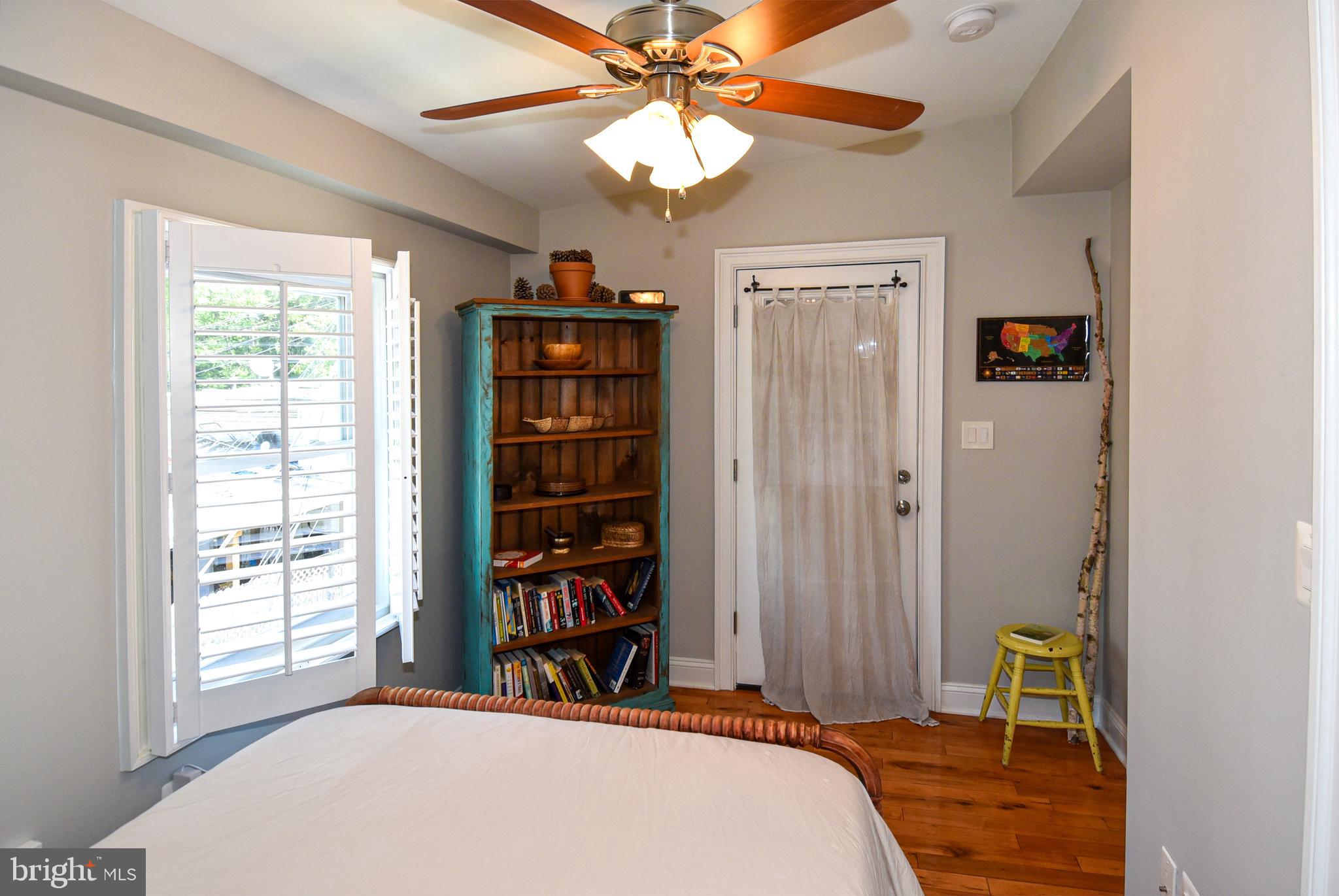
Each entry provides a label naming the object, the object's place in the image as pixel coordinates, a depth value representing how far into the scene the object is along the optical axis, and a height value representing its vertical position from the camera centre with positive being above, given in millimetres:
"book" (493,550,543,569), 3080 -559
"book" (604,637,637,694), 3309 -1084
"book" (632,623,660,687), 3396 -1081
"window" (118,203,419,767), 1829 -130
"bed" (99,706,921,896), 1217 -736
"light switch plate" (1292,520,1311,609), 1112 -211
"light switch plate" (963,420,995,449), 3283 -29
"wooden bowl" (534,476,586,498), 3234 -263
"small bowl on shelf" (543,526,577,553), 3336 -517
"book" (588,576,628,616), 3344 -786
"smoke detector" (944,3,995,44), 2068 +1177
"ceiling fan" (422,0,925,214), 1350 +742
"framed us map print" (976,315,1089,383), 3141 +344
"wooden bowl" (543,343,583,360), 3133 +331
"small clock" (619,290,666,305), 3281 +590
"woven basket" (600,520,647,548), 3365 -493
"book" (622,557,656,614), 3439 -737
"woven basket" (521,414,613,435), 3143 +17
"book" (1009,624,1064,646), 2936 -846
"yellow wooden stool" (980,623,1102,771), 2861 -998
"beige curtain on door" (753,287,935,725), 3332 -342
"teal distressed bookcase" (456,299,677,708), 2986 -99
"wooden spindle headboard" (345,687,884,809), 1727 -739
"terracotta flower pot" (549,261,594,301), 3127 +644
